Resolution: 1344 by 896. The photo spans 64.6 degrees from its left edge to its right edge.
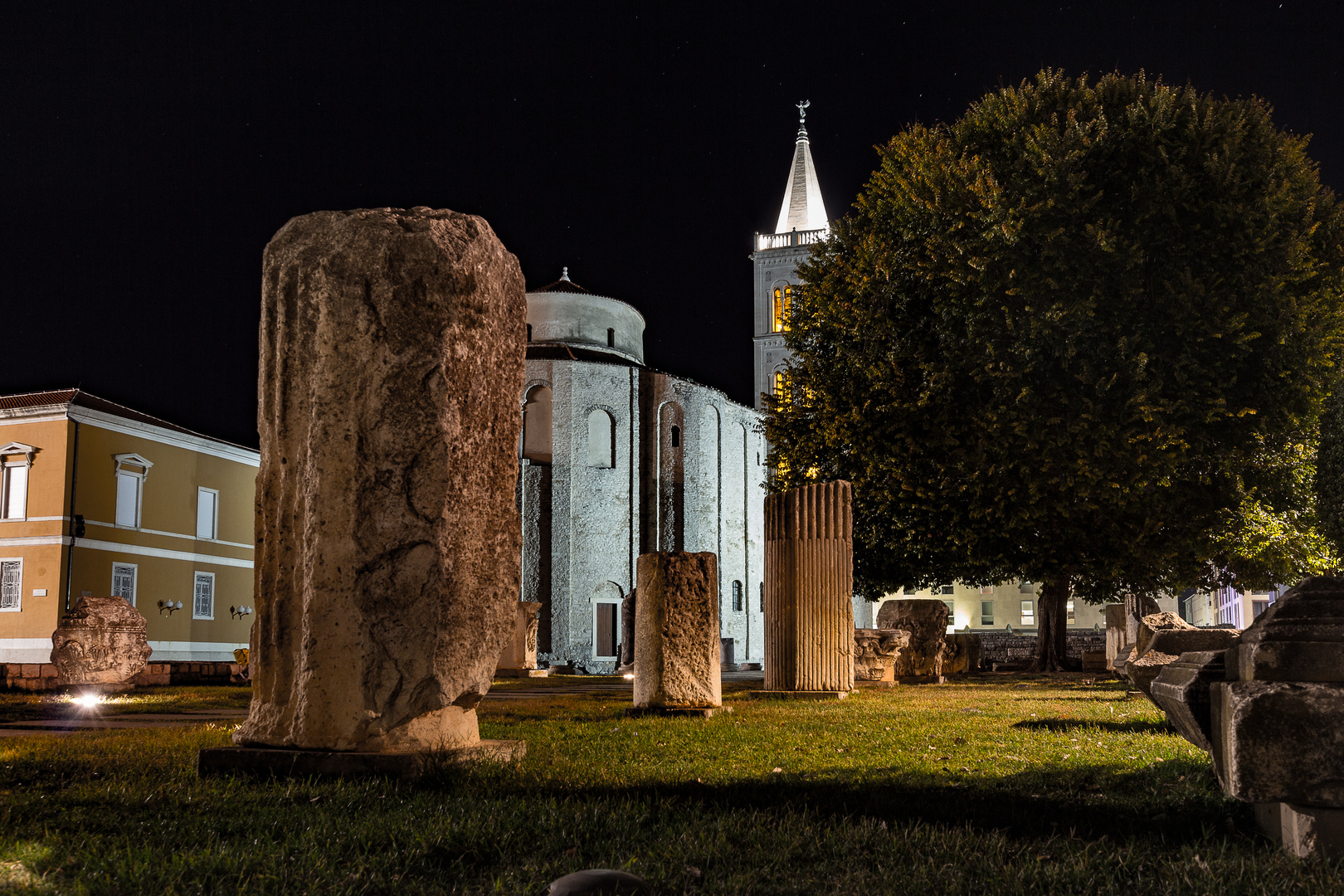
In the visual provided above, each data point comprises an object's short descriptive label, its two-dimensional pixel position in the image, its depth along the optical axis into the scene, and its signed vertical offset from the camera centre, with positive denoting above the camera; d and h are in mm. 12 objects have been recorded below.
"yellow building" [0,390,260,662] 28734 +2288
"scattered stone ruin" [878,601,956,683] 18609 -645
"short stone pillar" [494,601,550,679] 22500 -1176
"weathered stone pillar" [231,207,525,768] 4781 +518
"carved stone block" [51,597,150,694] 15141 -624
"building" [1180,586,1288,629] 49188 -518
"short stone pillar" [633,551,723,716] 10102 -329
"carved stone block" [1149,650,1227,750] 3756 -341
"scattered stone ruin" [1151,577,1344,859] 3098 -360
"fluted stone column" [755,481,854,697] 12711 +71
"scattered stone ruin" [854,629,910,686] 15605 -838
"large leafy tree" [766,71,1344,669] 15492 +3790
